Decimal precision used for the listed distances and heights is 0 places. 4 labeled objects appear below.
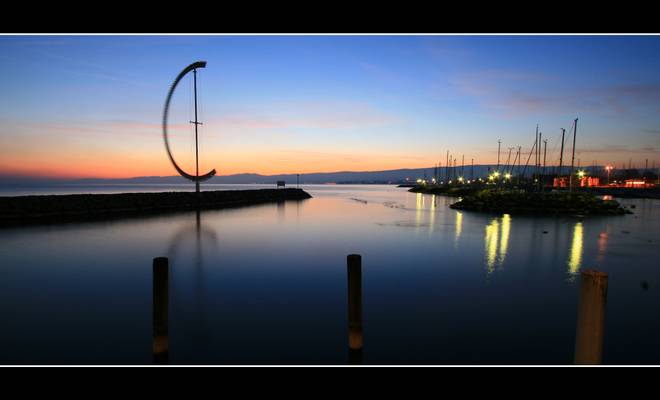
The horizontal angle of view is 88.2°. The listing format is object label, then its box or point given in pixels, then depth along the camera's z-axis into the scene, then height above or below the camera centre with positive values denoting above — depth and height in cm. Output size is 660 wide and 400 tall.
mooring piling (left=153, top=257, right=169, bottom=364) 575 -244
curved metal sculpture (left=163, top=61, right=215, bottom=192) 4175 +713
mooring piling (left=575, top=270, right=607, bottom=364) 456 -190
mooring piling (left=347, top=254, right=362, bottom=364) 592 -243
